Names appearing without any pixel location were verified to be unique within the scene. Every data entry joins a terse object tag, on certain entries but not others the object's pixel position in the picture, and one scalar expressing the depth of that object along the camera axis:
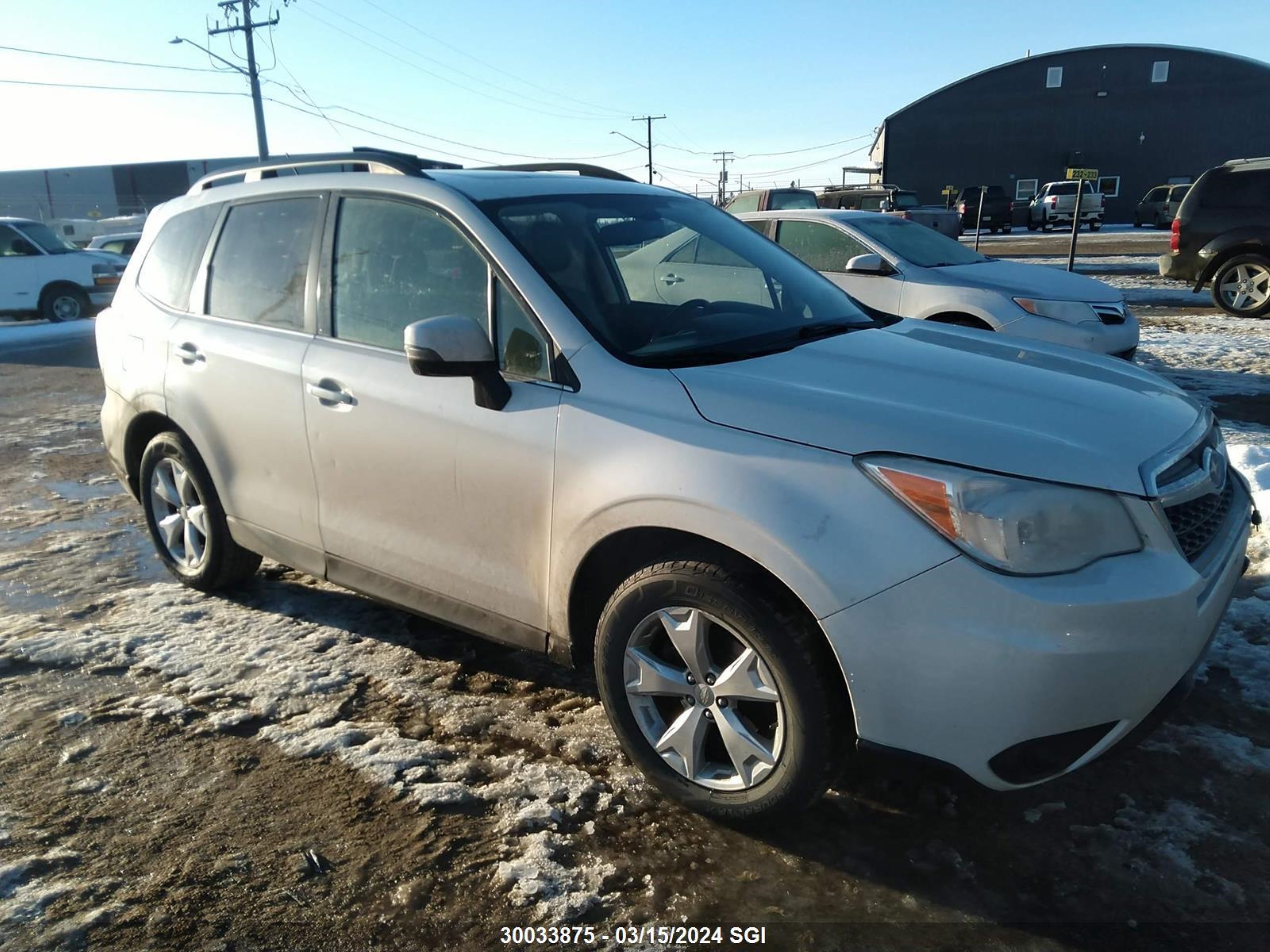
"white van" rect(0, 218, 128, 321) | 15.42
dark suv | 11.17
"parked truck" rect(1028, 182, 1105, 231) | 37.75
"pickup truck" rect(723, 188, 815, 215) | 12.84
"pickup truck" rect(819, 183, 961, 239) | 21.27
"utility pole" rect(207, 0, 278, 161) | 34.81
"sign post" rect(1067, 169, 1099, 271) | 12.39
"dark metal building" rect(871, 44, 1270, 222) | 47.72
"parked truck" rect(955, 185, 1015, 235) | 37.22
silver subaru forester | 2.17
